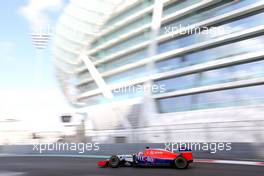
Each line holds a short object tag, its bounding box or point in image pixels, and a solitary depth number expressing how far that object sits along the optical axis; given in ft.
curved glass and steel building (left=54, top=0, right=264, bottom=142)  83.30
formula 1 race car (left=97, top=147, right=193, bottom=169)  35.50
